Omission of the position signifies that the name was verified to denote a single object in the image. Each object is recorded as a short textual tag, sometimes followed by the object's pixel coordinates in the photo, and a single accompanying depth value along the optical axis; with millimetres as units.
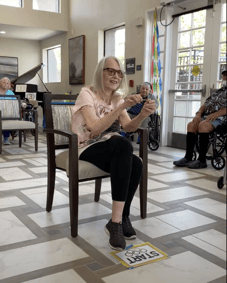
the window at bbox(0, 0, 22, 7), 6938
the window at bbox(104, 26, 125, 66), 5570
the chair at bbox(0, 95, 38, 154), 4242
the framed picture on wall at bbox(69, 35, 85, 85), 6645
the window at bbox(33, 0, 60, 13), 7238
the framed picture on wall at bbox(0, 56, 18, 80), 8578
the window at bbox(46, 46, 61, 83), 8023
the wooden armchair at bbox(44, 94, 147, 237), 1534
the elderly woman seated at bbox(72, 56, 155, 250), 1442
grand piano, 6808
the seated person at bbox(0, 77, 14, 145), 4926
